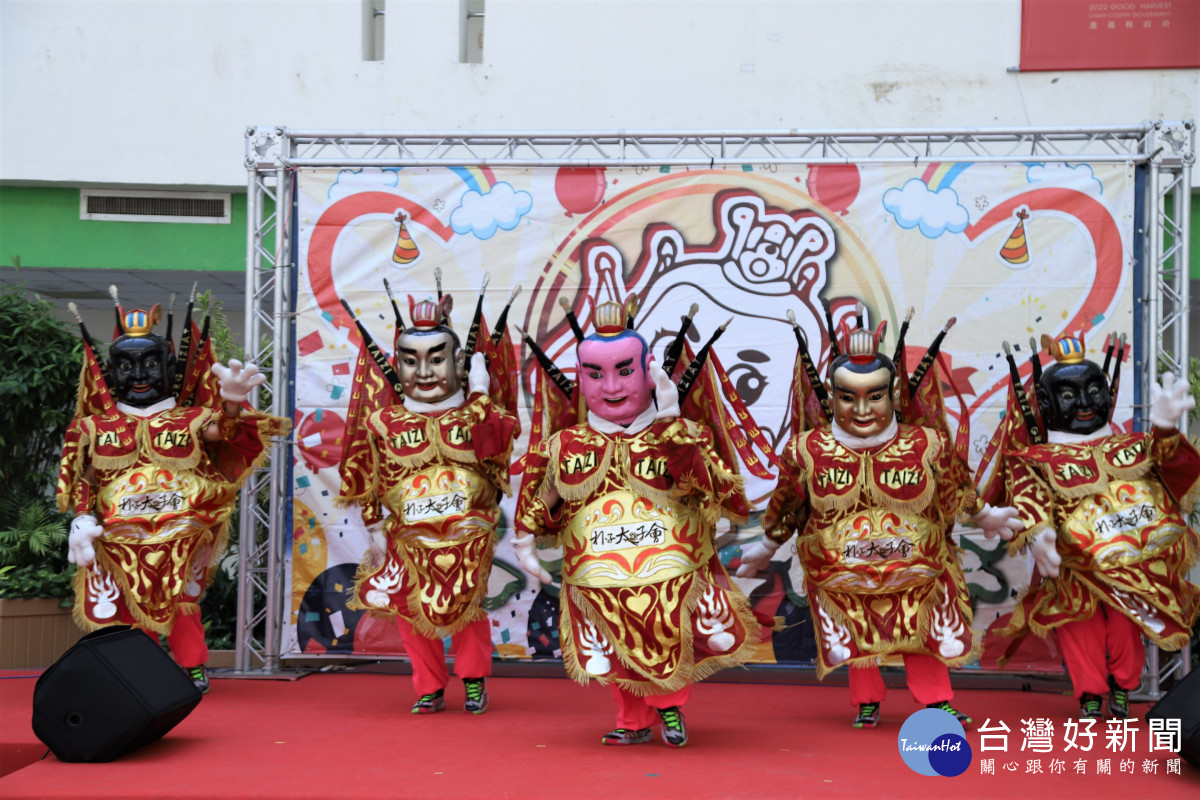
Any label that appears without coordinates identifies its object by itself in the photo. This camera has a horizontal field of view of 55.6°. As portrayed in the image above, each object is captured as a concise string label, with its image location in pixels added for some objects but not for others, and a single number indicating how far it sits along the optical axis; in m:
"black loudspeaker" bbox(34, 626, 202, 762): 3.48
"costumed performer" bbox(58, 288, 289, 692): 4.61
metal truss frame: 5.10
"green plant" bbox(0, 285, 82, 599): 5.70
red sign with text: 7.62
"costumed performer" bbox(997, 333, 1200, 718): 4.15
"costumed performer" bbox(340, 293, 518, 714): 4.33
